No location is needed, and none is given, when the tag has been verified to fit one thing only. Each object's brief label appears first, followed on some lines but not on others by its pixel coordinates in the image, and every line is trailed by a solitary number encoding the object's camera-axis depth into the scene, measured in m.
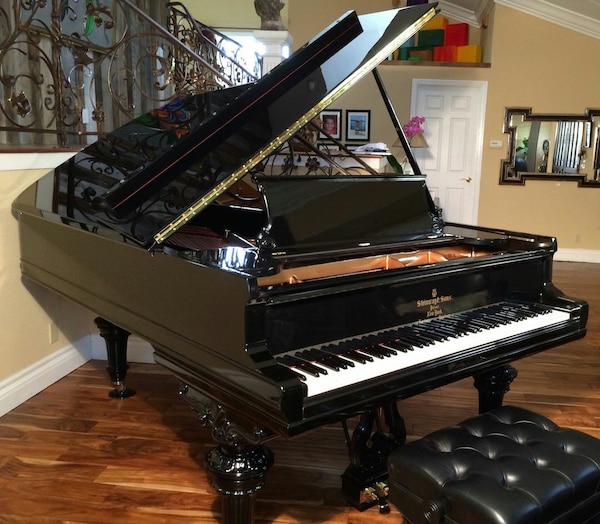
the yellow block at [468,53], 7.36
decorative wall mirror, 7.07
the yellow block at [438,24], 7.61
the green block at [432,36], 7.53
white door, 7.46
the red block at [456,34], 7.56
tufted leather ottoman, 1.33
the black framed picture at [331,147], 5.34
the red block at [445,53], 7.43
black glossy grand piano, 1.46
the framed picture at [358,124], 7.78
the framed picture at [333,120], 7.80
